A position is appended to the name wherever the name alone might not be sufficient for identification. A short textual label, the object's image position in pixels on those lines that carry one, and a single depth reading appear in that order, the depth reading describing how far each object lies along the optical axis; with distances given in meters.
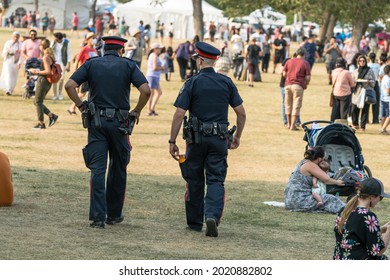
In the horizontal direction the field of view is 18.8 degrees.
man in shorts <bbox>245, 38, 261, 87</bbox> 40.38
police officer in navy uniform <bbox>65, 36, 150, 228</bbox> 11.88
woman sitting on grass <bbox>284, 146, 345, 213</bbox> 14.38
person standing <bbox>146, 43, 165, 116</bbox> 26.66
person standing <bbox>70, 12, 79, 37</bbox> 82.94
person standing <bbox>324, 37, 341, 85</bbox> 46.00
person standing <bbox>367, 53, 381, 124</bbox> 28.95
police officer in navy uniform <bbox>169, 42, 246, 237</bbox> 11.80
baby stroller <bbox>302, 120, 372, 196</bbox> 16.55
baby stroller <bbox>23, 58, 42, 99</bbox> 27.94
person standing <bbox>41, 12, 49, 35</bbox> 82.56
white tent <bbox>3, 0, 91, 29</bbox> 94.75
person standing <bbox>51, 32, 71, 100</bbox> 28.94
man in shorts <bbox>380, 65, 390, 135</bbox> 25.48
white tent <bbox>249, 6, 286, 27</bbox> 88.88
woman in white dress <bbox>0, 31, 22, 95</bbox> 31.22
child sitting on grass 14.41
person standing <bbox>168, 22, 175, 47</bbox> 68.88
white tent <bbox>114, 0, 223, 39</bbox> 83.62
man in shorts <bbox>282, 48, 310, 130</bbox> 25.28
